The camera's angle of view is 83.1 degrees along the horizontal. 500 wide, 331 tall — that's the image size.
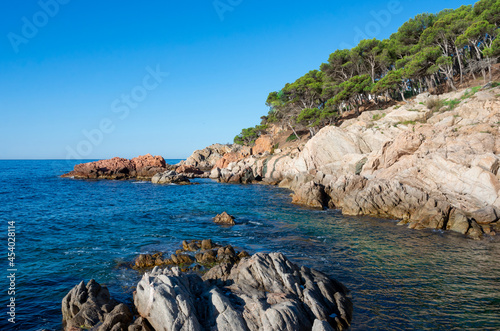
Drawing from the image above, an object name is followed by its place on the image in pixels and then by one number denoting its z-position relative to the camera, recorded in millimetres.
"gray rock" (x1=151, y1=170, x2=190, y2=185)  62500
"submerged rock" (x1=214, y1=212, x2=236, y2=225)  26600
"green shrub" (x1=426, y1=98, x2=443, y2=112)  39312
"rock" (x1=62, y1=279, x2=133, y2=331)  9633
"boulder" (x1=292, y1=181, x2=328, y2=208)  33125
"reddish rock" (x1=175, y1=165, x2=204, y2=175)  82500
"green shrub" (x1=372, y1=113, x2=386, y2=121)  46844
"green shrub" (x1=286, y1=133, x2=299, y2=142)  77438
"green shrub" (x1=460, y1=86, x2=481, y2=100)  37584
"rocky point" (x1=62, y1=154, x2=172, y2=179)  72500
